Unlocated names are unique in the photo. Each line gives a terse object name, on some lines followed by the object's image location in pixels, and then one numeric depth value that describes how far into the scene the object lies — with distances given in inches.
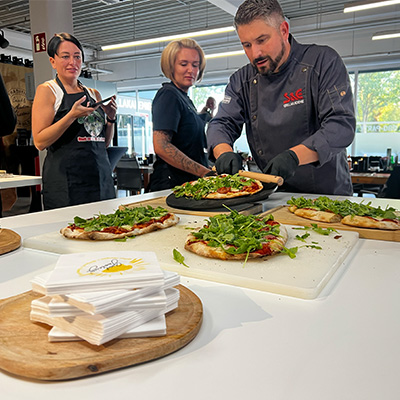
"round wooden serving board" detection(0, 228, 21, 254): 47.1
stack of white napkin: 22.8
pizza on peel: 72.9
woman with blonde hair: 99.3
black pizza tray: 69.4
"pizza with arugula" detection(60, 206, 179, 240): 51.0
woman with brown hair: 95.4
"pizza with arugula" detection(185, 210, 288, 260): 41.2
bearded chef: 79.1
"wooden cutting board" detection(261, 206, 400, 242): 52.6
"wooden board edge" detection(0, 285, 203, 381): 21.4
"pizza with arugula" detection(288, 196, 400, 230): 54.6
